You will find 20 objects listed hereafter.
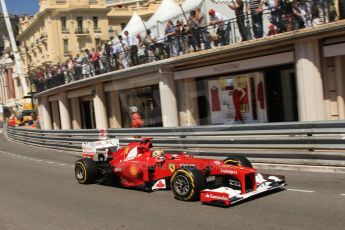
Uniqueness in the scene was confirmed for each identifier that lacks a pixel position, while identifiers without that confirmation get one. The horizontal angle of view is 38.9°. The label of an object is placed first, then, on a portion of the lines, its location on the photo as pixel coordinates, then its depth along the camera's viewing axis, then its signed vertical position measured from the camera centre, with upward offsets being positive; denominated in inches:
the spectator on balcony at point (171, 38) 675.7 +99.5
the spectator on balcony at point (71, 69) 992.9 +99.3
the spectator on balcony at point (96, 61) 885.2 +99.1
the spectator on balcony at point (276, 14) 520.4 +91.7
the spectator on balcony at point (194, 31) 632.4 +99.0
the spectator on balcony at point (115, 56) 821.2 +97.5
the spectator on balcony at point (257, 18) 542.6 +93.1
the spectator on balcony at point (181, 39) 655.8 +93.4
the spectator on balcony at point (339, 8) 472.7 +83.5
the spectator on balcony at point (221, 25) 592.4 +97.8
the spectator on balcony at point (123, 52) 794.2 +100.9
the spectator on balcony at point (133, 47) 764.0 +102.6
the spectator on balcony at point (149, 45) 722.2 +98.1
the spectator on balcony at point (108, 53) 842.2 +106.7
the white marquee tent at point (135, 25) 844.0 +162.2
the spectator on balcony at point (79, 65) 953.5 +101.4
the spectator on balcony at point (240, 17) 561.9 +100.0
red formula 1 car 306.7 -45.6
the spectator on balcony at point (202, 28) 619.9 +100.5
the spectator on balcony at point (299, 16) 501.7 +84.6
